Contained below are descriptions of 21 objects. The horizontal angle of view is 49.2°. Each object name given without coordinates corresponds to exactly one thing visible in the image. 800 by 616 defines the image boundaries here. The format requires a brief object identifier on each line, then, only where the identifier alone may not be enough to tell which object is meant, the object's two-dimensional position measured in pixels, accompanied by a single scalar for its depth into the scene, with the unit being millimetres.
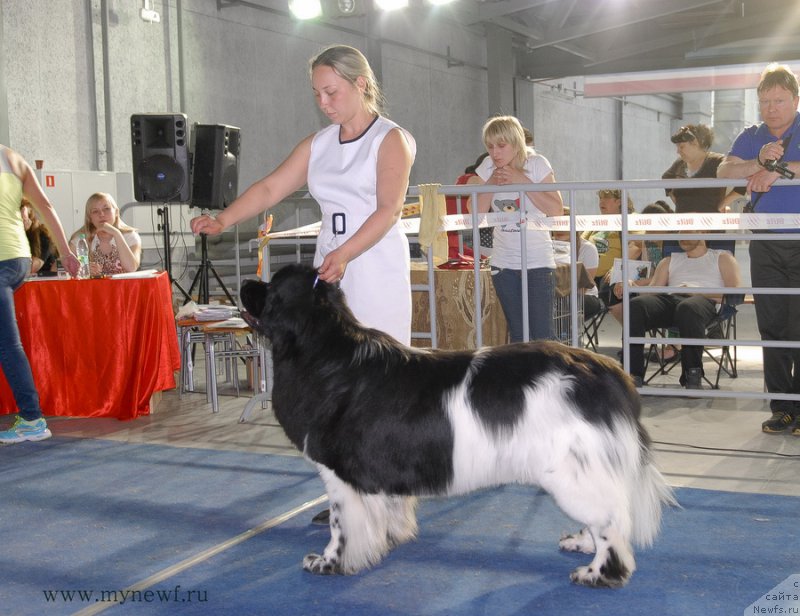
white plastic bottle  5709
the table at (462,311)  5621
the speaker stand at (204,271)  7516
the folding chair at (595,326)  7153
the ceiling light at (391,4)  11123
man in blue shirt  4477
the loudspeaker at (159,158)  7602
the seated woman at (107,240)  6223
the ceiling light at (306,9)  10688
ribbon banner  4535
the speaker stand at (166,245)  7422
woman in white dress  3049
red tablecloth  5523
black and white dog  2625
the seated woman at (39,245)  6828
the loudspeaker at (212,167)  8062
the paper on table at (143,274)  5590
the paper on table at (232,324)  5824
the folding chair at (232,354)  5816
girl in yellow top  4828
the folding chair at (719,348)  5957
